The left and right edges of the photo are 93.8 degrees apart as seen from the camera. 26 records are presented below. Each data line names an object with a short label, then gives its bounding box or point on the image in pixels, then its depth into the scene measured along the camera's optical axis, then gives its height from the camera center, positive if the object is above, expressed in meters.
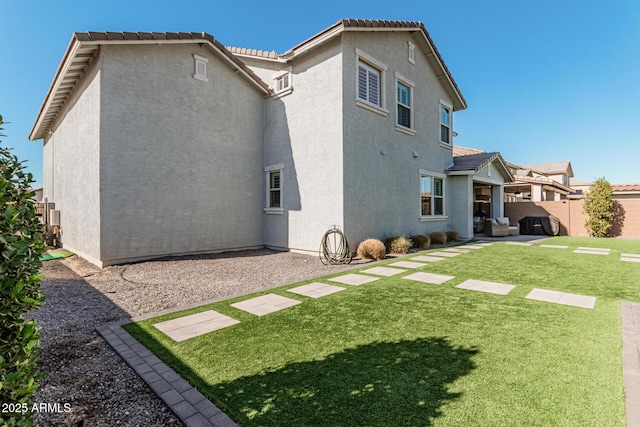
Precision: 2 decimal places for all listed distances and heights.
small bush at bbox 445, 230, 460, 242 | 14.12 -1.13
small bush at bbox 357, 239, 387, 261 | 9.39 -1.21
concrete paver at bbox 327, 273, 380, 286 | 6.66 -1.58
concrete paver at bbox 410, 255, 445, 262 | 9.19 -1.49
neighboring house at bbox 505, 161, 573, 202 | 22.08 +2.01
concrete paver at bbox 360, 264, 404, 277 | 7.41 -1.54
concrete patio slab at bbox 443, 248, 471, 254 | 10.70 -1.45
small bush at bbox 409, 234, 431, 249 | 11.94 -1.19
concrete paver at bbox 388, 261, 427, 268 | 8.34 -1.52
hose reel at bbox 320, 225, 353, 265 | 9.28 -1.16
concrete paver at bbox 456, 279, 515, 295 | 5.72 -1.52
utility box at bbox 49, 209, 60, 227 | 12.23 -0.23
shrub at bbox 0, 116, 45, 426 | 1.48 -0.47
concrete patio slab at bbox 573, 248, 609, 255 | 10.41 -1.46
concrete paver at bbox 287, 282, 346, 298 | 5.79 -1.59
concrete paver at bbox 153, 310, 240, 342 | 3.97 -1.62
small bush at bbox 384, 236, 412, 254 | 10.53 -1.20
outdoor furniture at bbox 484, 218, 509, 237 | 16.31 -0.88
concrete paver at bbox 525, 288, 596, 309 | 4.94 -1.52
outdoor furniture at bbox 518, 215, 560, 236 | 17.39 -0.81
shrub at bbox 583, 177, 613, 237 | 15.97 +0.21
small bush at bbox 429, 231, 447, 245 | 13.12 -1.14
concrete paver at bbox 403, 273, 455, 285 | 6.59 -1.53
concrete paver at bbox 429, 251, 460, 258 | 10.07 -1.47
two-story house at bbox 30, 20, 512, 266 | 8.59 +2.43
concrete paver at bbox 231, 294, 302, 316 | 4.88 -1.60
